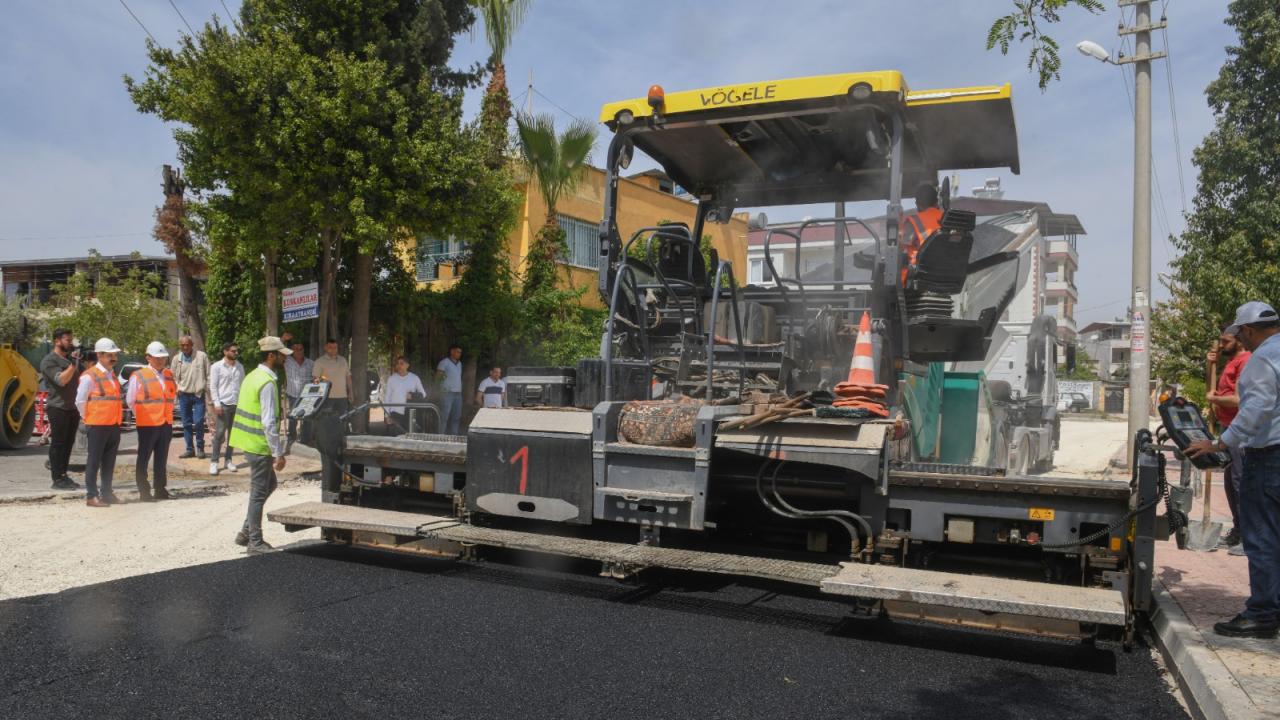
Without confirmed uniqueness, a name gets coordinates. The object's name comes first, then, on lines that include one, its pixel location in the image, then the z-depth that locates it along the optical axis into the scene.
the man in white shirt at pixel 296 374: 11.27
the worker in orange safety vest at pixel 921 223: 5.61
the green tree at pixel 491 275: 14.66
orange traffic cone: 4.95
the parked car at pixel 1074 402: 47.12
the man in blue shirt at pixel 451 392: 12.71
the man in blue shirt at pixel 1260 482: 4.45
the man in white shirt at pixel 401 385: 11.63
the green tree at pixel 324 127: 10.88
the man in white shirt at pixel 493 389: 12.51
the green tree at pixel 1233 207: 15.84
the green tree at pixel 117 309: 26.52
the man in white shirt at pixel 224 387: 10.32
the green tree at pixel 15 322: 15.47
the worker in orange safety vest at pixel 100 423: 8.34
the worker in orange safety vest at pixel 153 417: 8.53
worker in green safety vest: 6.48
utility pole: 10.81
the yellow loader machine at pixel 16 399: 12.75
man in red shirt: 6.58
